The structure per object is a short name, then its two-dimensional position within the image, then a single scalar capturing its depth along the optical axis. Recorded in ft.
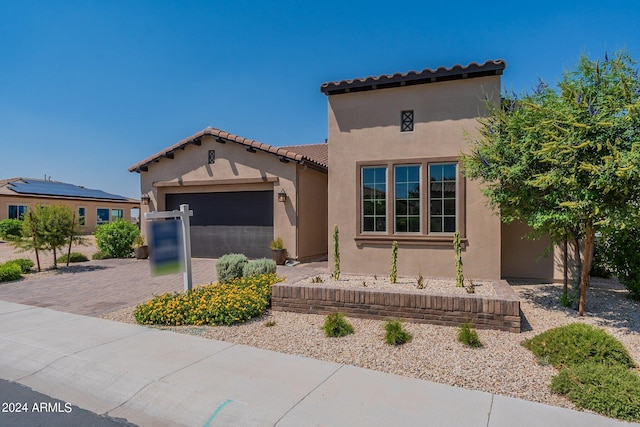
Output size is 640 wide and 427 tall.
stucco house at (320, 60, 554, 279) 28.81
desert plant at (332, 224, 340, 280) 26.96
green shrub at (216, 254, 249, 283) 29.04
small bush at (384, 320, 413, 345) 16.40
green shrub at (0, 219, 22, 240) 78.84
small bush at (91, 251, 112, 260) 48.84
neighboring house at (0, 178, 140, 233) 90.99
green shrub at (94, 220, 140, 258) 49.19
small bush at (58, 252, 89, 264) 45.58
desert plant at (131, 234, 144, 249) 48.03
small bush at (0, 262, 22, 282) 33.88
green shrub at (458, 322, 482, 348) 15.98
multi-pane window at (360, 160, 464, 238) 29.43
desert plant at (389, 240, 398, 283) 25.50
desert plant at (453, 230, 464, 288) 24.20
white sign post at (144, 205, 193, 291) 22.89
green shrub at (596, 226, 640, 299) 23.20
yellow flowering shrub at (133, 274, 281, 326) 20.12
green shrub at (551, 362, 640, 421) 10.54
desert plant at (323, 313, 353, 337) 17.69
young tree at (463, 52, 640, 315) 16.24
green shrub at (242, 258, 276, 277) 28.14
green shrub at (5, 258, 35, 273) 37.80
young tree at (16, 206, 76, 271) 37.88
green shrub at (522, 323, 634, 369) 13.55
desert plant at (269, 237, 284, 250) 40.60
